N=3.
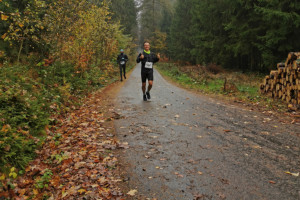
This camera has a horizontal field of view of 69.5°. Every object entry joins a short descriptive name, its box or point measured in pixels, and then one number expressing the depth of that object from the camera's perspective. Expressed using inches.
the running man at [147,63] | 363.1
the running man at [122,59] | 652.1
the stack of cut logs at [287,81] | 334.0
